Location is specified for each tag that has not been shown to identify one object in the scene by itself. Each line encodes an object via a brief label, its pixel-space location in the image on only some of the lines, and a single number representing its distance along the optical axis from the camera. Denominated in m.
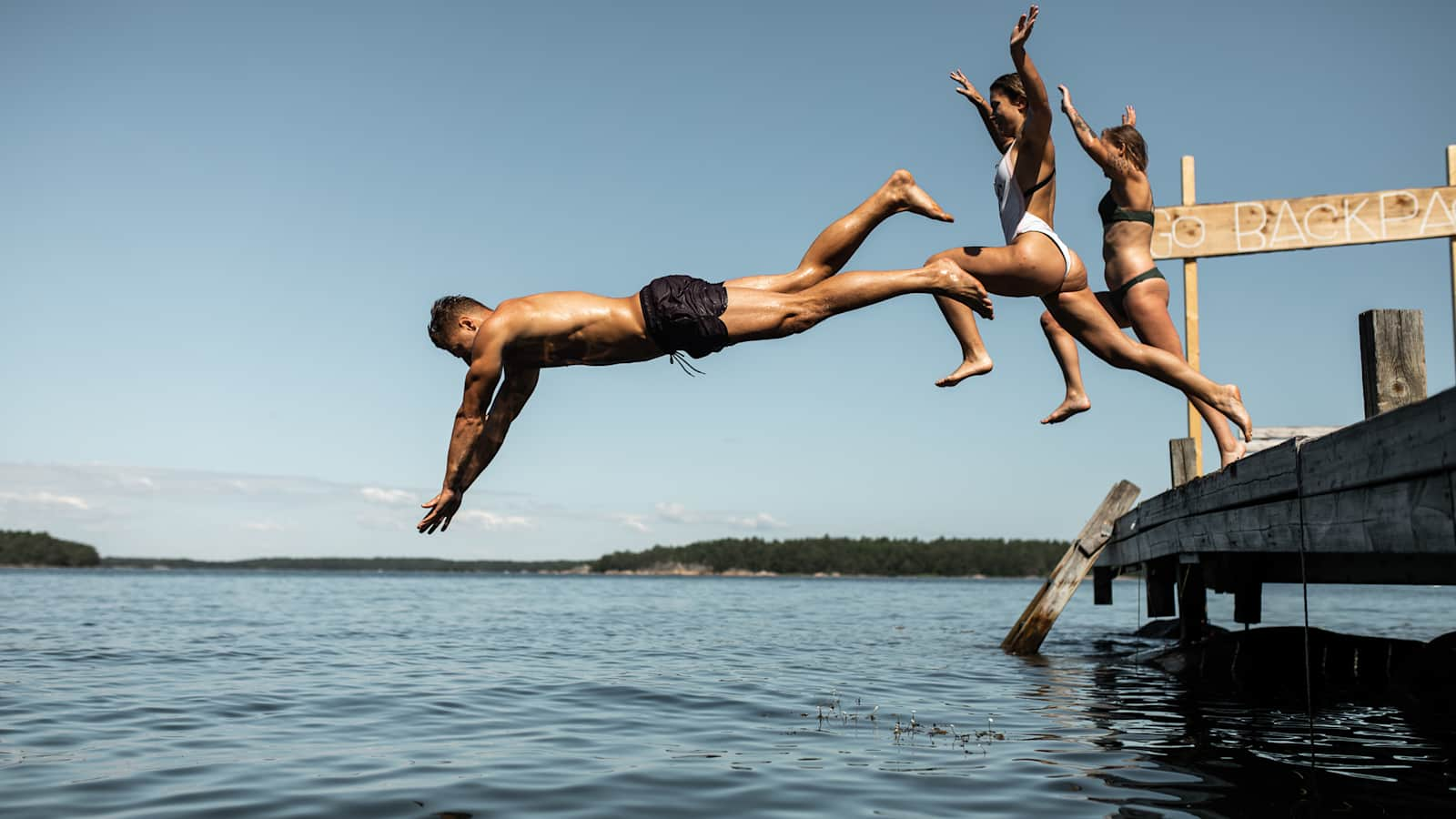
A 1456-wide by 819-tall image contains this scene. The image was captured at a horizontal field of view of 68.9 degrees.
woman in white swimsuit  6.45
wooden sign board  10.62
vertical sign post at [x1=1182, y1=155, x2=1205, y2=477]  11.16
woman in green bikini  8.48
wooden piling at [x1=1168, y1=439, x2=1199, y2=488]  11.65
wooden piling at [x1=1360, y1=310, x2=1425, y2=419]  7.49
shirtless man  6.49
